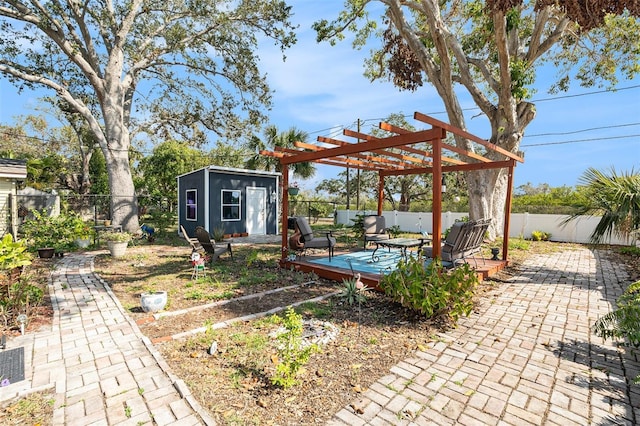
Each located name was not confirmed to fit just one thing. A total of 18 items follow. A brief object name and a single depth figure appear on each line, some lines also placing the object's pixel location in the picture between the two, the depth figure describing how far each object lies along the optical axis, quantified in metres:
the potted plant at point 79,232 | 9.31
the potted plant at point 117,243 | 8.08
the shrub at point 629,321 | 2.65
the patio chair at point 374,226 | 9.06
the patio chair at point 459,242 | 5.31
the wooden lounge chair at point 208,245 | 6.89
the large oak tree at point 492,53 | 8.27
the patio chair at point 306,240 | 6.90
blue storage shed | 12.26
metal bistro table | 6.77
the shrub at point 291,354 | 2.38
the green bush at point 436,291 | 3.64
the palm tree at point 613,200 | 5.17
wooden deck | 5.21
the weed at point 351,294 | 4.38
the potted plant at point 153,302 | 4.09
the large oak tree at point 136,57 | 11.80
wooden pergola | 4.31
